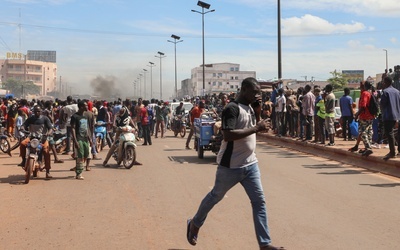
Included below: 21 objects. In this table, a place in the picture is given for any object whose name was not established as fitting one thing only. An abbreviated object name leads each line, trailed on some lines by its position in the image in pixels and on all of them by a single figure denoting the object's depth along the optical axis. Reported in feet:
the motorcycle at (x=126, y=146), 42.24
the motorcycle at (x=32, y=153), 34.35
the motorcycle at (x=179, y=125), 86.89
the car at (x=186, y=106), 112.09
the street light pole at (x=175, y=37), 219.67
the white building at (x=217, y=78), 477.36
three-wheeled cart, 44.60
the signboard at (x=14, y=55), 543.39
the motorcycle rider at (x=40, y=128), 36.29
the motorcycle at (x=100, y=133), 54.85
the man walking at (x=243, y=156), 16.46
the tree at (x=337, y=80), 265.54
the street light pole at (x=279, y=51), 80.33
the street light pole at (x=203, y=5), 157.89
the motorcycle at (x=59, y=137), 53.88
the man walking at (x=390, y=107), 35.96
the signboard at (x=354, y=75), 331.90
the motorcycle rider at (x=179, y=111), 88.77
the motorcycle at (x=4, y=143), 56.29
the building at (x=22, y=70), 554.05
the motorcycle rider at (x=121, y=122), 43.32
